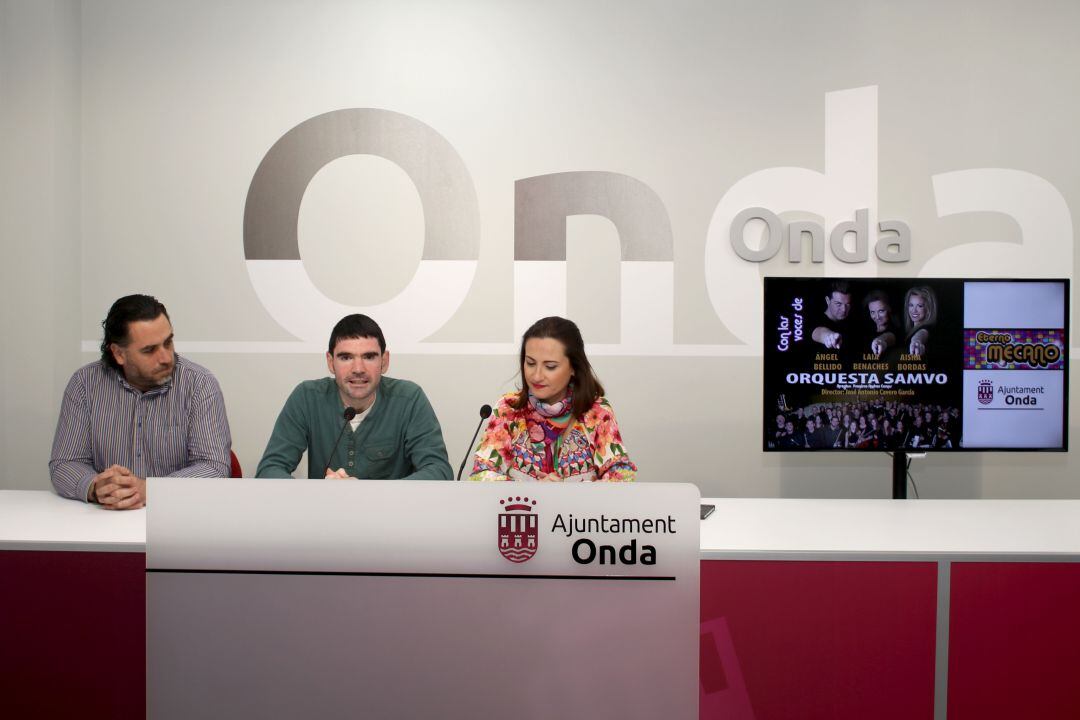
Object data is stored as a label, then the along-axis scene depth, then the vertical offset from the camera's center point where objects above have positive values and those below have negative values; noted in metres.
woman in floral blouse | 2.28 -0.24
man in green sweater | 2.42 -0.27
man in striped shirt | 2.22 -0.21
